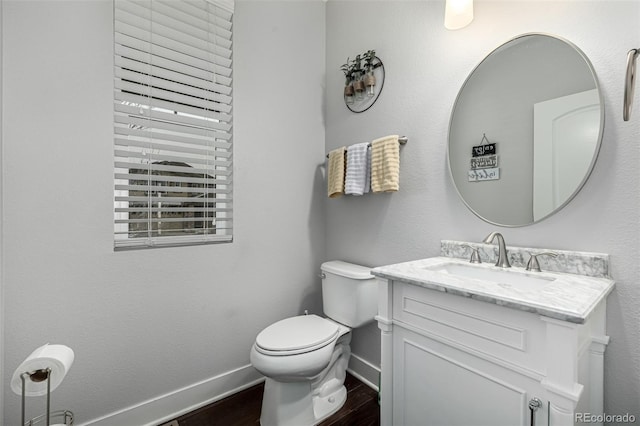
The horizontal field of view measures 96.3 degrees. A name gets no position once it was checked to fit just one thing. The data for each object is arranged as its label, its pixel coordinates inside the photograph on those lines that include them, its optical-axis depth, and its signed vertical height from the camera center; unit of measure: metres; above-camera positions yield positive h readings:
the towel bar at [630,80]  0.85 +0.39
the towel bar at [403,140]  1.55 +0.38
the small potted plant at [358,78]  1.78 +0.84
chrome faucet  1.13 -0.18
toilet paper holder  0.93 -0.54
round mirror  1.01 +0.32
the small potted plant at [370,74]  1.74 +0.84
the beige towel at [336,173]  1.76 +0.24
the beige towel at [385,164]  1.51 +0.25
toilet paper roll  0.92 -0.50
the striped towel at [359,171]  1.64 +0.23
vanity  0.70 -0.38
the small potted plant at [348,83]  1.85 +0.84
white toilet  1.31 -0.66
